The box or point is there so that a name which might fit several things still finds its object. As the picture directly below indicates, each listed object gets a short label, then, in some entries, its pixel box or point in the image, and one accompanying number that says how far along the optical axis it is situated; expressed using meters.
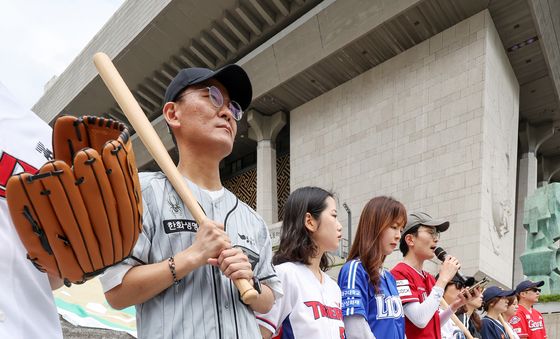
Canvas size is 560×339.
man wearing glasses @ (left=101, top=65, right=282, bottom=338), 1.45
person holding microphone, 3.33
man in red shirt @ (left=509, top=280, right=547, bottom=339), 6.46
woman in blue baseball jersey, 2.88
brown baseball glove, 0.98
